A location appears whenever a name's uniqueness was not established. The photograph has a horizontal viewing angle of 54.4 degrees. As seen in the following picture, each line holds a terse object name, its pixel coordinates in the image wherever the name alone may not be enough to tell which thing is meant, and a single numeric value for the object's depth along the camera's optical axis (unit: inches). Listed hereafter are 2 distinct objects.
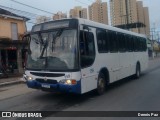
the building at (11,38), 620.8
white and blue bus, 210.5
